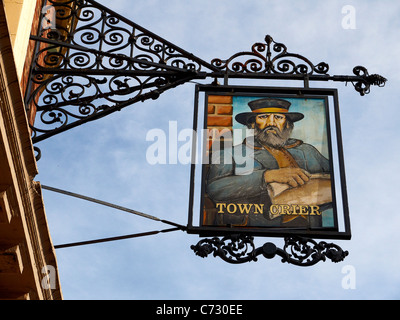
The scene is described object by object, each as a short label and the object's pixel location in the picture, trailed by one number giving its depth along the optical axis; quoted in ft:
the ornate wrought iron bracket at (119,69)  40.14
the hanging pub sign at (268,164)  36.83
